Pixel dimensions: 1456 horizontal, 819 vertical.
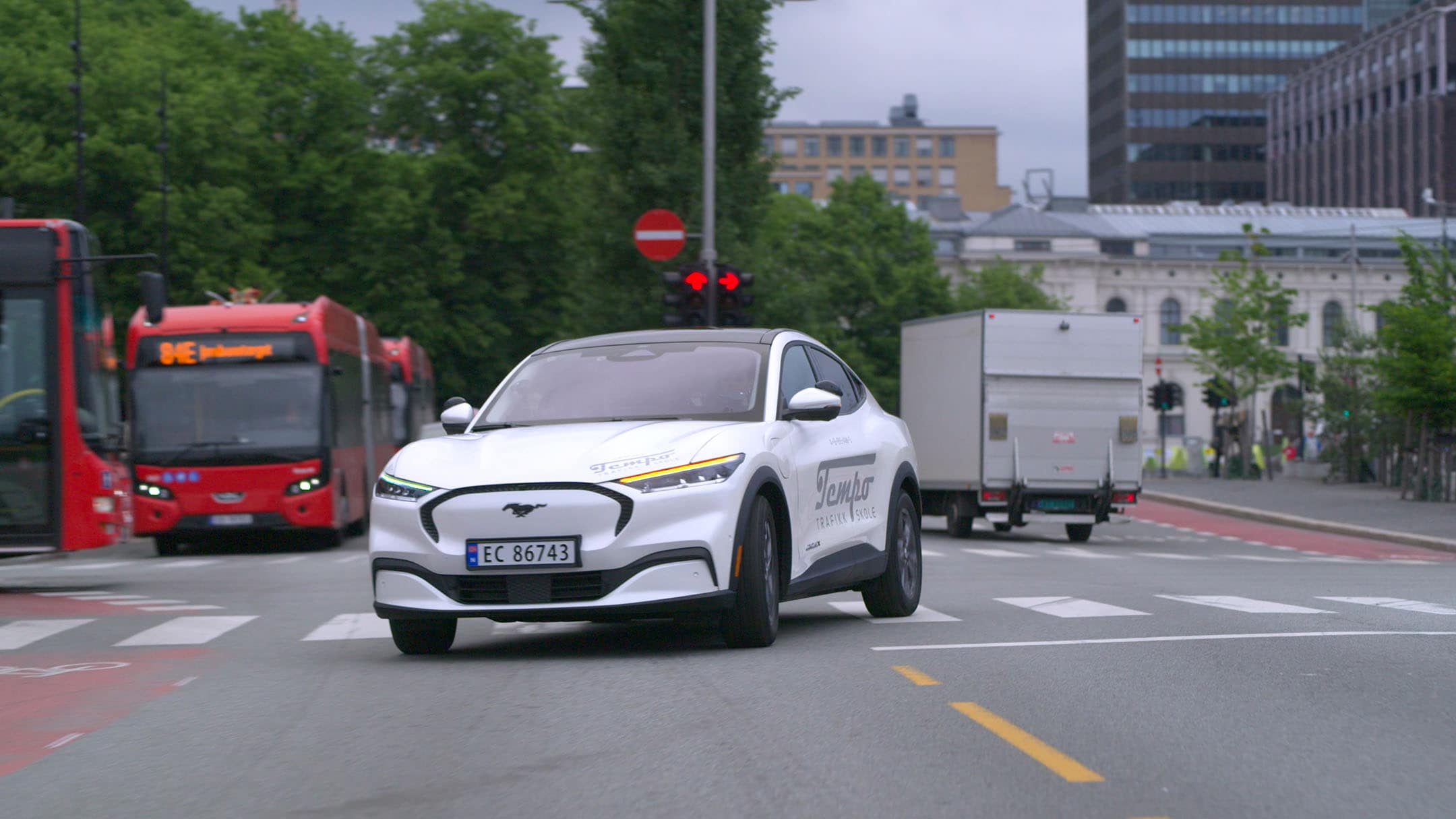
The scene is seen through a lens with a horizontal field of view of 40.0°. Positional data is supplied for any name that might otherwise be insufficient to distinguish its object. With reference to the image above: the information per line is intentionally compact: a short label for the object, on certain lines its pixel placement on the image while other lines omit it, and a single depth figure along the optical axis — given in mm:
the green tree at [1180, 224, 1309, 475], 58812
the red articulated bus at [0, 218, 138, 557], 16125
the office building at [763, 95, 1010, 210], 176250
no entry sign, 27109
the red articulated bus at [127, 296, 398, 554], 23797
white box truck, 27594
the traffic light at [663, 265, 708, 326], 24734
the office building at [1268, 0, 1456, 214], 111375
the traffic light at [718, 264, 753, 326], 24797
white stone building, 114562
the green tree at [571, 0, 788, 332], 45719
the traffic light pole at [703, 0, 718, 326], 29859
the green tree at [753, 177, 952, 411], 73062
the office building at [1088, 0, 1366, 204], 141500
